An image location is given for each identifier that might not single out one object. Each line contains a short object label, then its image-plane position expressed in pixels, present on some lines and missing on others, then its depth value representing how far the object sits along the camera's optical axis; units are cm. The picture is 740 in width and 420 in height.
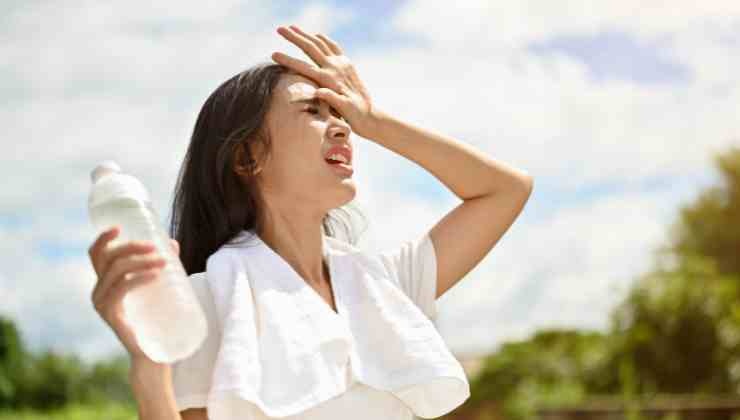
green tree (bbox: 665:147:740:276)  1847
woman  194
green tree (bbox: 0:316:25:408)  1091
